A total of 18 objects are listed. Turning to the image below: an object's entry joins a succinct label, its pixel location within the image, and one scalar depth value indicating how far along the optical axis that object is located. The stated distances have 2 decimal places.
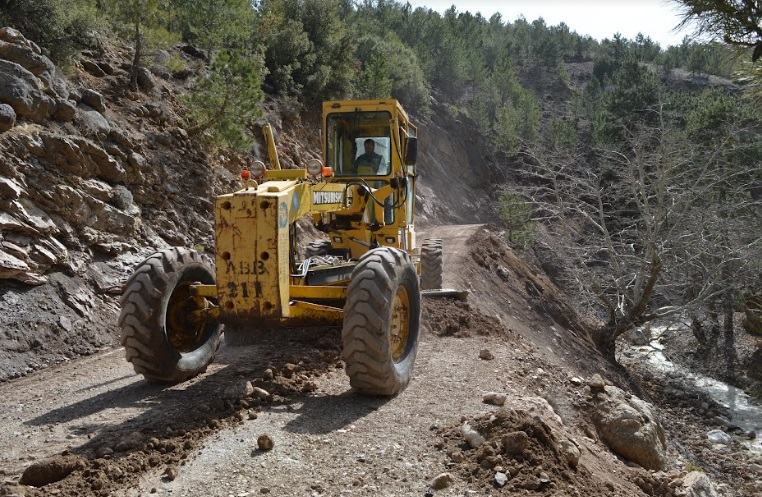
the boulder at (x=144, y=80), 14.77
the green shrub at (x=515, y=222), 24.19
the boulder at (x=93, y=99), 11.96
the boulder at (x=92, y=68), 14.04
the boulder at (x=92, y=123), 11.26
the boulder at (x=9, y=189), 9.05
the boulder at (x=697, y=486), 5.85
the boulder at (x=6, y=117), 9.64
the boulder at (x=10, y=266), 8.48
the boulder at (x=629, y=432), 7.63
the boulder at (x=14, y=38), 10.65
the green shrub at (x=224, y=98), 14.34
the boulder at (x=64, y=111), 10.86
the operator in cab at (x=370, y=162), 9.41
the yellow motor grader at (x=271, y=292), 5.52
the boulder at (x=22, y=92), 9.91
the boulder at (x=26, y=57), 10.40
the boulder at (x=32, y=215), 9.19
